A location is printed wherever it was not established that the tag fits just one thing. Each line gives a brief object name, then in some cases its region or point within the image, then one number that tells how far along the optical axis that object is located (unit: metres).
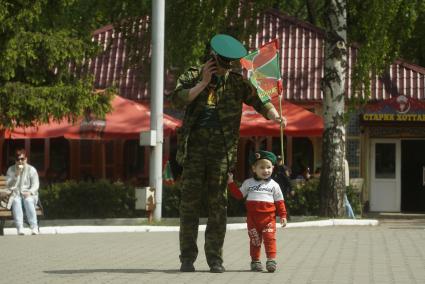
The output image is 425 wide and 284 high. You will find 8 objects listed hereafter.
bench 20.61
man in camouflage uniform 10.73
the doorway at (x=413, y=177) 37.12
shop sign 33.25
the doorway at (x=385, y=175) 36.56
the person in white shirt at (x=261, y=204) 10.86
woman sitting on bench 20.12
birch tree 25.23
